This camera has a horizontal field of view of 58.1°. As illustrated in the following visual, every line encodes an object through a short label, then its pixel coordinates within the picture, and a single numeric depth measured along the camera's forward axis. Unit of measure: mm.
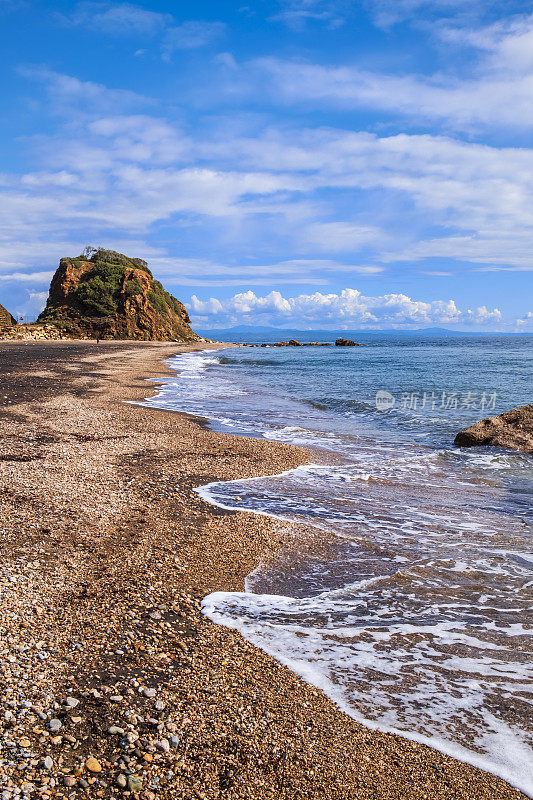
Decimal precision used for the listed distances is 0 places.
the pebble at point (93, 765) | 2984
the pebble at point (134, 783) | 2879
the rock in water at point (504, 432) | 14023
